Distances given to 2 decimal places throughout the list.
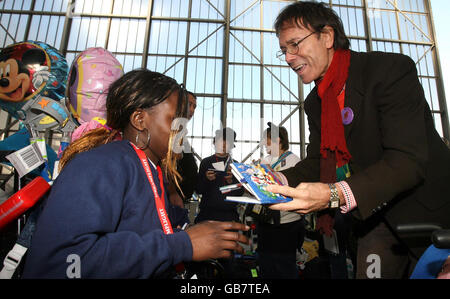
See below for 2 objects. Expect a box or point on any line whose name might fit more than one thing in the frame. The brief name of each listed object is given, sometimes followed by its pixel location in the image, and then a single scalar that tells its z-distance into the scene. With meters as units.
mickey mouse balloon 1.99
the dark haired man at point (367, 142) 0.99
